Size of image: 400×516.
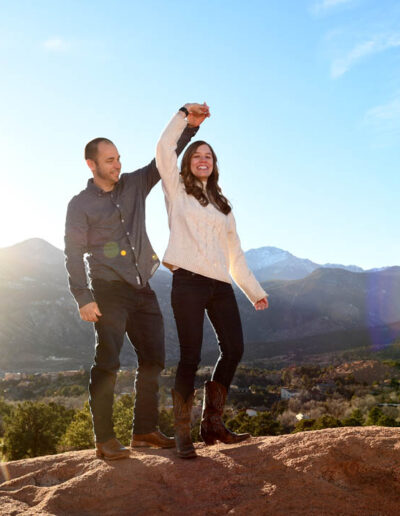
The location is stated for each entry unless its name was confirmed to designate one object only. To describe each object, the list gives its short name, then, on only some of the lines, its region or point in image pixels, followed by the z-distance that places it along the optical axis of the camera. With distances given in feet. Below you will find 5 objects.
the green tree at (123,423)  44.14
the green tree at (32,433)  53.47
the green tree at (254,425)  51.23
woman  11.31
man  11.56
